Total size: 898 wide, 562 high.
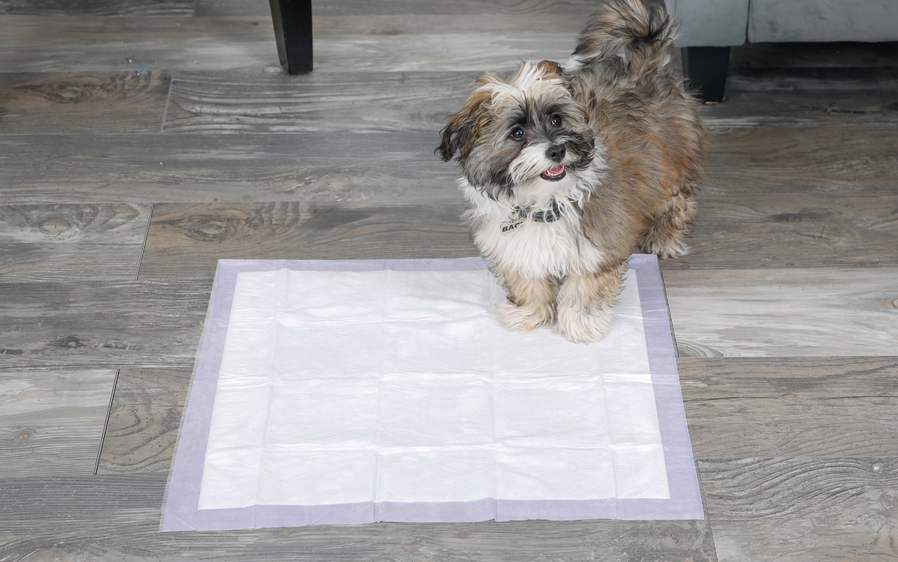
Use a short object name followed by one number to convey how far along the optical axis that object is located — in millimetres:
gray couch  2367
